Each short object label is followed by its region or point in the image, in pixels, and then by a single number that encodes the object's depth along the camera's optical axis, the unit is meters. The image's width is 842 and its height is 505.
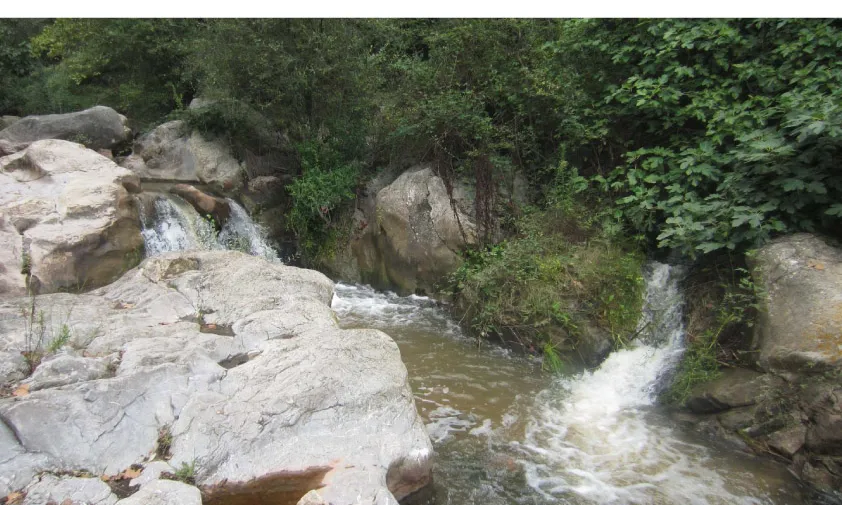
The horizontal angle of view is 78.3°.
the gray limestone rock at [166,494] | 2.89
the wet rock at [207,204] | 9.12
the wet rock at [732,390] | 4.82
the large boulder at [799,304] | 4.52
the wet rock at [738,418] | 4.86
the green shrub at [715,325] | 5.36
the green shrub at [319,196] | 9.43
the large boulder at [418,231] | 8.29
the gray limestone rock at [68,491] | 2.88
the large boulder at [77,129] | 10.30
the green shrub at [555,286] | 6.51
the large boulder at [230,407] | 3.21
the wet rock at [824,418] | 4.30
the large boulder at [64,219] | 5.86
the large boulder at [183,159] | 10.34
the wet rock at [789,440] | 4.54
